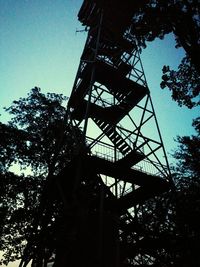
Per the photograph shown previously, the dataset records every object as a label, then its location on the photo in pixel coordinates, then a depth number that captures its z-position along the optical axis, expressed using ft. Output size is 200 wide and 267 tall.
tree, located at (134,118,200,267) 28.43
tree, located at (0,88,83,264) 48.62
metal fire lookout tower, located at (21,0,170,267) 20.84
